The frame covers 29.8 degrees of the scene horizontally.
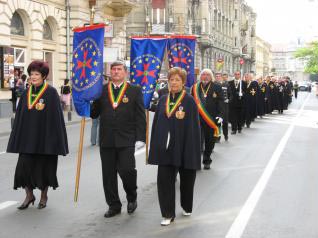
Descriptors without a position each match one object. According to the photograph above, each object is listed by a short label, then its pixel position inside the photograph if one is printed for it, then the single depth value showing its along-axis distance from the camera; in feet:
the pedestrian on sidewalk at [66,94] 87.61
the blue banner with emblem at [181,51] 39.45
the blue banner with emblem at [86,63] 23.66
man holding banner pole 22.22
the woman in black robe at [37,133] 23.17
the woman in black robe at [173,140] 21.38
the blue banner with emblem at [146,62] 34.65
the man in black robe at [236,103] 59.11
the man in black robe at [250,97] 64.23
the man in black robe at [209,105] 35.13
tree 348.59
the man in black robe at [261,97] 77.12
